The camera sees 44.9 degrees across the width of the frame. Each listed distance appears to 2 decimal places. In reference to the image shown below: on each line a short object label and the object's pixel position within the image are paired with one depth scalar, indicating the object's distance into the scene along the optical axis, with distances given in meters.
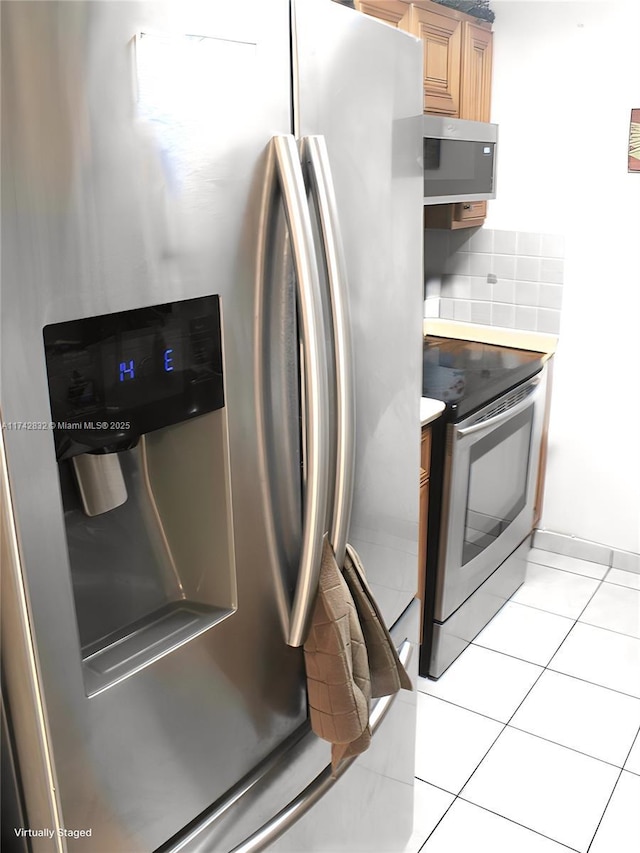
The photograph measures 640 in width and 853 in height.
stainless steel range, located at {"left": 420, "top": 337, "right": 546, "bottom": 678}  2.29
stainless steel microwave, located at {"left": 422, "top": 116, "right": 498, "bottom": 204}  2.30
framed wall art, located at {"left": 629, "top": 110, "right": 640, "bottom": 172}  2.70
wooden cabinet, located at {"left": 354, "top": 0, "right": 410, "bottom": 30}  2.09
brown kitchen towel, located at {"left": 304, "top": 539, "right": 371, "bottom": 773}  1.08
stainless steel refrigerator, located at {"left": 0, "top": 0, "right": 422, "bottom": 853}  0.70
